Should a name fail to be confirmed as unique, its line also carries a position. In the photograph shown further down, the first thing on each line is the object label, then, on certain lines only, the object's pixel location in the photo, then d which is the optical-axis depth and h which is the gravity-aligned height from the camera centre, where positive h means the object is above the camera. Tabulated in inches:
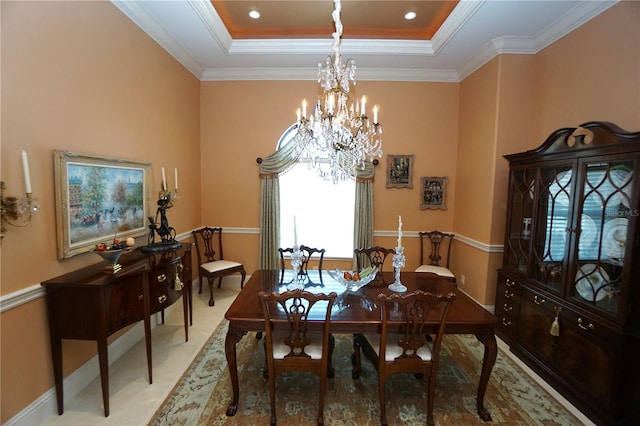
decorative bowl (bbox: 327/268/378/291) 91.6 -29.2
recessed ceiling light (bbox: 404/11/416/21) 120.7 +83.3
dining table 72.5 -33.5
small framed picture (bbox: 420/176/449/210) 163.5 +3.0
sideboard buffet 71.2 -32.2
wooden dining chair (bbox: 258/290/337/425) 69.4 -41.9
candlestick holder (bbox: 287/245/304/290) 90.9 -25.3
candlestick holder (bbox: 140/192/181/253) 103.2 -17.1
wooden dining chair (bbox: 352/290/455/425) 67.2 -38.6
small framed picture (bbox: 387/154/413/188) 163.0 +16.1
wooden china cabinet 70.6 -22.0
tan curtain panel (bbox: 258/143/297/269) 163.6 -8.8
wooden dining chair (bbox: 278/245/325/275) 111.3 -25.1
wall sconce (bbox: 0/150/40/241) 63.2 -4.4
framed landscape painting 77.3 -2.9
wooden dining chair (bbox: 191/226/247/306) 146.4 -40.3
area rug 75.5 -62.4
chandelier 90.0 +23.9
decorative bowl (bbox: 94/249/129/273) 76.5 -19.2
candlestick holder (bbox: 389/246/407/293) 90.4 -25.4
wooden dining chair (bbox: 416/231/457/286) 160.9 -31.1
